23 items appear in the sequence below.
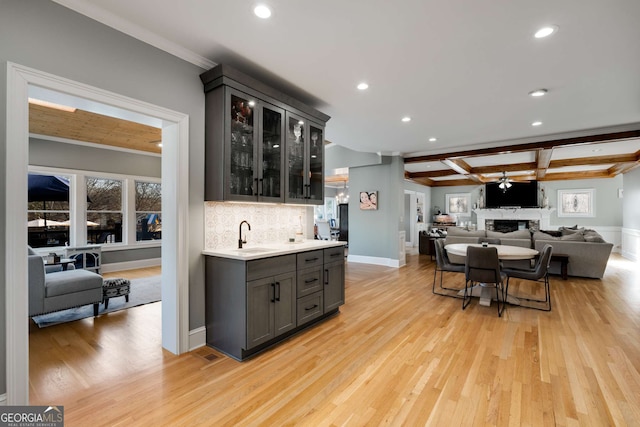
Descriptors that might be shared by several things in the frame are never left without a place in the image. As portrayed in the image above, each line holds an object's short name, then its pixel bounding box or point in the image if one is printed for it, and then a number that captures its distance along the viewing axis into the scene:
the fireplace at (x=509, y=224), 10.68
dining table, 3.90
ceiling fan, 8.78
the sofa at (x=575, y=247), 5.56
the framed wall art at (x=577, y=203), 10.08
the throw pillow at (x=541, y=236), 6.11
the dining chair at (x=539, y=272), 3.83
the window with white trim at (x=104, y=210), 6.31
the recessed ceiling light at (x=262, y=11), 2.03
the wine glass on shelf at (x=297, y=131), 3.37
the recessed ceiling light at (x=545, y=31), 2.23
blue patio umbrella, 5.62
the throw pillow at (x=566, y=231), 7.15
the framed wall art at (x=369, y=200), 7.20
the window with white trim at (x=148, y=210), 6.99
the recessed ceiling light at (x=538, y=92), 3.35
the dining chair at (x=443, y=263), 4.35
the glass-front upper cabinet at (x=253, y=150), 2.73
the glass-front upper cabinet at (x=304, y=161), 3.33
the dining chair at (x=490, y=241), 5.10
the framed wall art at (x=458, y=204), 12.06
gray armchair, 3.20
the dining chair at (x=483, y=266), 3.69
